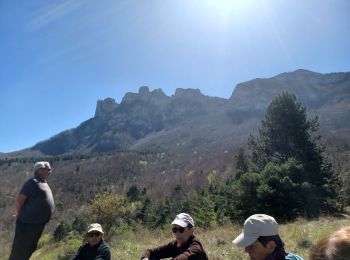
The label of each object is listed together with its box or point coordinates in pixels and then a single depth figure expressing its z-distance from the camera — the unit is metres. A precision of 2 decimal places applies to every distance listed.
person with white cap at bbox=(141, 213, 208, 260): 4.15
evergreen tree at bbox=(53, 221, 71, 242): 30.12
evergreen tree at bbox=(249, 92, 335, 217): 22.48
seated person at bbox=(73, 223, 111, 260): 5.03
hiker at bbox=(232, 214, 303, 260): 2.76
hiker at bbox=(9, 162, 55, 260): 5.21
